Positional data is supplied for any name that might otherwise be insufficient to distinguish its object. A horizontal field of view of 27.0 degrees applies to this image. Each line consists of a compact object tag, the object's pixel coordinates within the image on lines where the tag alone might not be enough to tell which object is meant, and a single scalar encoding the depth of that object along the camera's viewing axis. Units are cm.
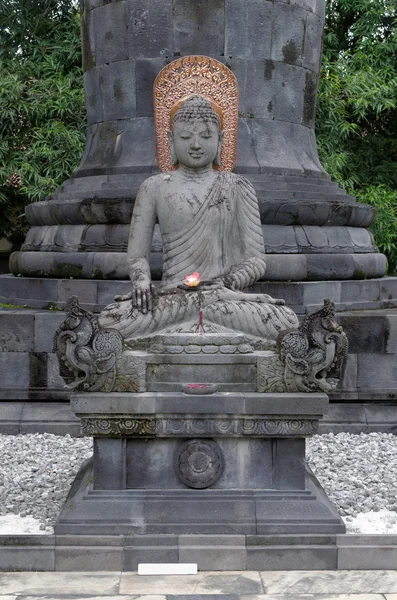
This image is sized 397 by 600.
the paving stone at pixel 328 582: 513
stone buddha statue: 614
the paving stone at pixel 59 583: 506
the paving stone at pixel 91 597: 496
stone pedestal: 564
